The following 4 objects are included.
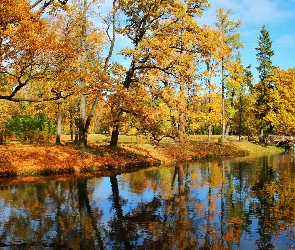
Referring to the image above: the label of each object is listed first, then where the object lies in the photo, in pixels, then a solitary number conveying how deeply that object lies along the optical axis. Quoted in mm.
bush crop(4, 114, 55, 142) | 35344
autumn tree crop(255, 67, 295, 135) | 51562
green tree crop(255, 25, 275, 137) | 53781
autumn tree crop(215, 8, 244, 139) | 44341
